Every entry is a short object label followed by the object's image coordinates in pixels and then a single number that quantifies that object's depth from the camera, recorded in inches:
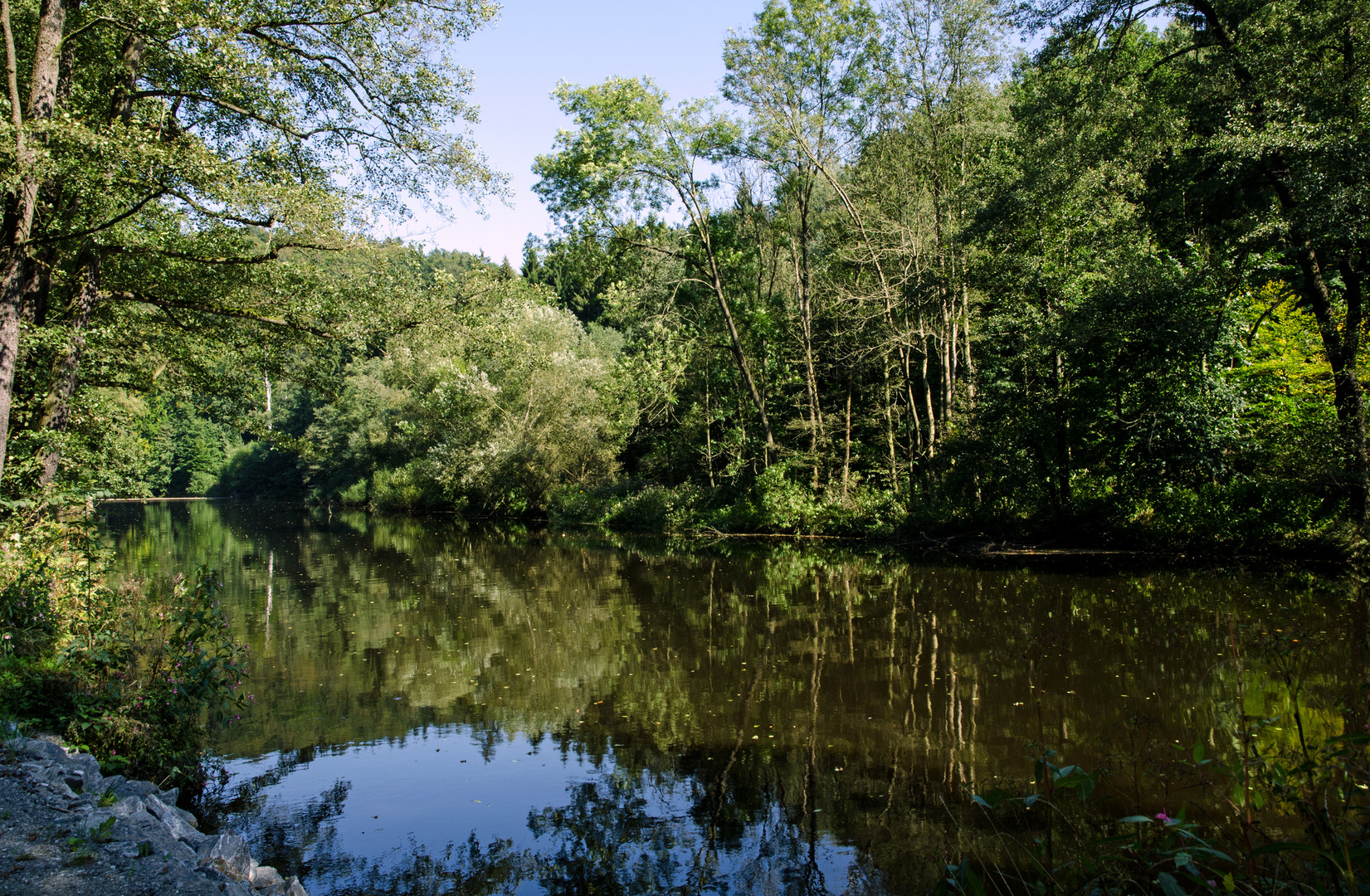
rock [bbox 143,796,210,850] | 169.0
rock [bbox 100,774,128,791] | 183.8
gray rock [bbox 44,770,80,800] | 167.5
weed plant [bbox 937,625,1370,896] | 89.4
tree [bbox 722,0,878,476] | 848.9
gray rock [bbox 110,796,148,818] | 163.9
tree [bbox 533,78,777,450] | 878.4
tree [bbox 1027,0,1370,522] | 484.5
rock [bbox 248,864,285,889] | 155.1
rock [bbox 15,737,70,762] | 185.9
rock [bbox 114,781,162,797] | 186.2
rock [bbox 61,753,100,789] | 183.0
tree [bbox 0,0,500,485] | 342.6
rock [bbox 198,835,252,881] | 150.7
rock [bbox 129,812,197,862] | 151.3
